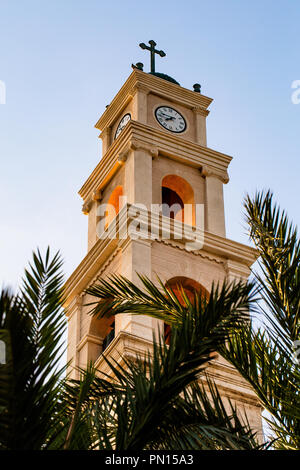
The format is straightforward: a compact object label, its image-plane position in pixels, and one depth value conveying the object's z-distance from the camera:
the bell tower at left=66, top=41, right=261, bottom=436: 23.64
